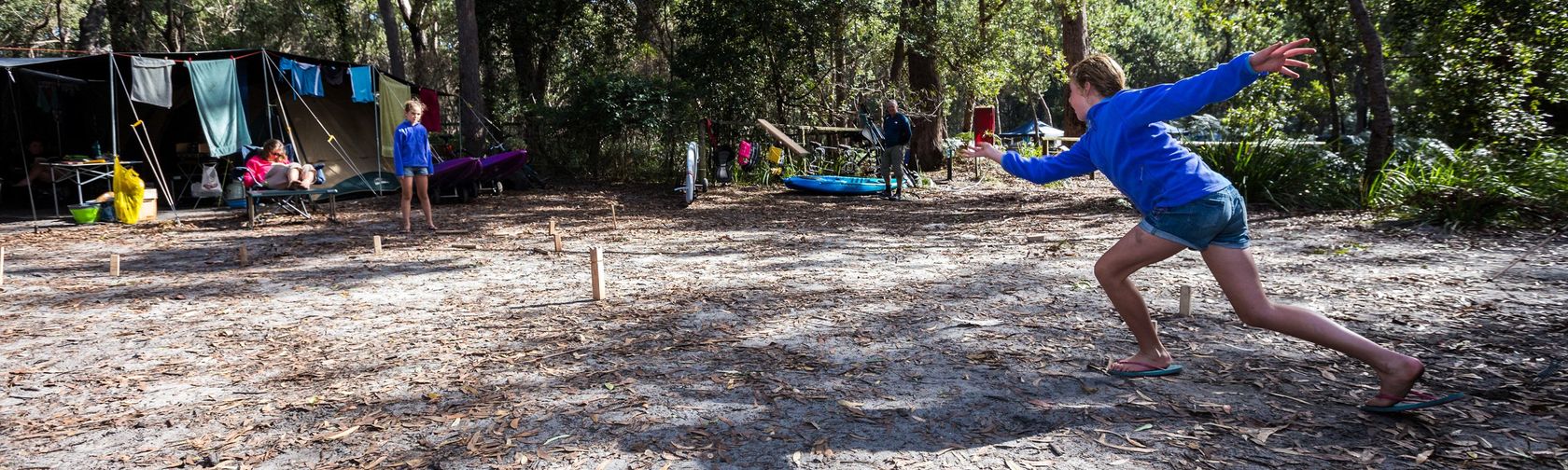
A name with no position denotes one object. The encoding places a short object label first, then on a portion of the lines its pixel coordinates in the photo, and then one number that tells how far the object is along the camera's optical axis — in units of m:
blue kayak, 14.64
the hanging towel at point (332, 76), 13.47
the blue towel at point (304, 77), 12.96
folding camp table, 11.52
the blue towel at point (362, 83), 13.66
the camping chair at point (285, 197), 10.93
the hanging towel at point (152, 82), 11.37
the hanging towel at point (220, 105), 11.95
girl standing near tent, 9.80
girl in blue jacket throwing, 3.23
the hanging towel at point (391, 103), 14.43
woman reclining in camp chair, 11.17
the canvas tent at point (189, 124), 13.82
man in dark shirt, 14.07
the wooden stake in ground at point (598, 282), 5.94
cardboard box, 11.62
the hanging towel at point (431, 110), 15.68
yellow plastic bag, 11.23
